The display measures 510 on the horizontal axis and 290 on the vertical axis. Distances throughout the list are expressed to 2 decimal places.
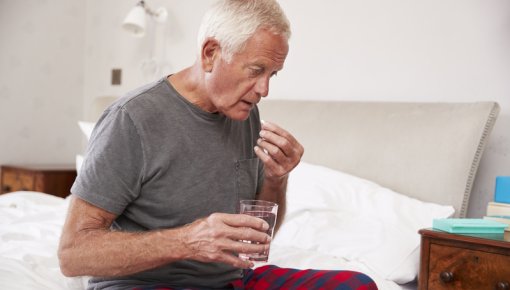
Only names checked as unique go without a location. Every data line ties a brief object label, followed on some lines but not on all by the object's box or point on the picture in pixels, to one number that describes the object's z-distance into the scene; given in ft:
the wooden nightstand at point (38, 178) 11.58
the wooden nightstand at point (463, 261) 5.06
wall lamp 11.39
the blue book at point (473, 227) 5.45
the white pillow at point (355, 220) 5.88
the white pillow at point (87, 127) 10.62
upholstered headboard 7.00
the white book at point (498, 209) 6.10
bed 5.89
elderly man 3.69
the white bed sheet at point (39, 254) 4.85
